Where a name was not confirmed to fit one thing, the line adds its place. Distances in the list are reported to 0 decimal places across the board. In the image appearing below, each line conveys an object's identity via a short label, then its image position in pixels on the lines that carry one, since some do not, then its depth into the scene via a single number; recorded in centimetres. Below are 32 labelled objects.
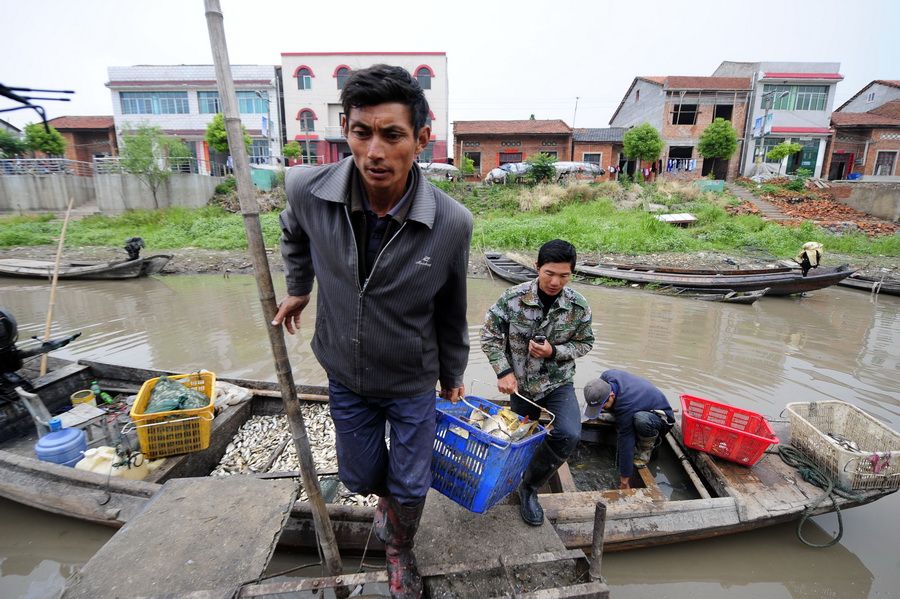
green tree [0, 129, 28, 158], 2275
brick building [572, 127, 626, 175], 2783
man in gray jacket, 157
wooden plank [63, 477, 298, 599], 185
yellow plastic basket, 318
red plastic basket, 315
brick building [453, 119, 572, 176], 2750
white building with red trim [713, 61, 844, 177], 2561
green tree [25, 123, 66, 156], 2220
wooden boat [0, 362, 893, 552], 268
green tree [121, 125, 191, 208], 1955
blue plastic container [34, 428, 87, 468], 319
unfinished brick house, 2562
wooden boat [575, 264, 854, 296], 990
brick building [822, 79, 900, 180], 2572
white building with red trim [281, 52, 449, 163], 2720
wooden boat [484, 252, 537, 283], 1156
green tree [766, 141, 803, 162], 2350
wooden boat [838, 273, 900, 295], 1086
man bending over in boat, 338
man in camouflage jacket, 262
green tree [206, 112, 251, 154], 2196
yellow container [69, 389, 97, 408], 396
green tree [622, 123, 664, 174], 2266
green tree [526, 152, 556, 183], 2311
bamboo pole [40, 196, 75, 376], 424
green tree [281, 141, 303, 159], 2495
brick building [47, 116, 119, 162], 2789
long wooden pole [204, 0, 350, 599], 156
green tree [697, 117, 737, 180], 2322
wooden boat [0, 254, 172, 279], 1186
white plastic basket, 288
